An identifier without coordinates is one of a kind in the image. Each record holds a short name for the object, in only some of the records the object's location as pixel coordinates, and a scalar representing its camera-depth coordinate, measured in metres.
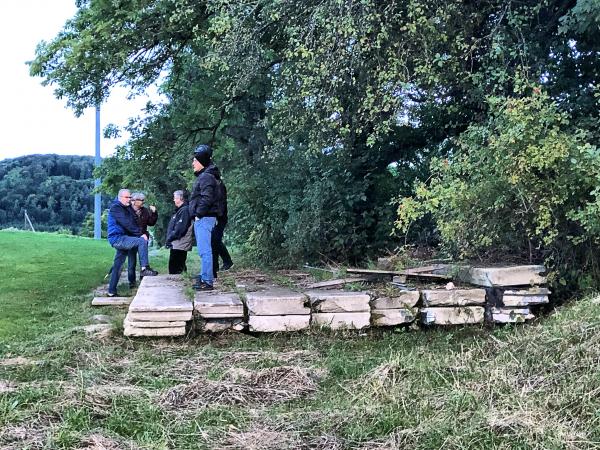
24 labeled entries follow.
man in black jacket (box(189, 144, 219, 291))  6.21
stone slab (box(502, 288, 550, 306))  5.66
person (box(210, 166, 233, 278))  7.61
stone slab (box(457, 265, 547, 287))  5.69
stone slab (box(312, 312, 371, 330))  5.46
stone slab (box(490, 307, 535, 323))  5.62
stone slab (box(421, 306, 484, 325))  5.66
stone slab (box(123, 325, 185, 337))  5.09
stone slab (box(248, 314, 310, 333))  5.35
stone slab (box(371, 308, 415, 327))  5.57
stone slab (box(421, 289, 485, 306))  5.68
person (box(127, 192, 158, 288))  9.41
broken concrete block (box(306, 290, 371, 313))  5.48
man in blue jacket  8.41
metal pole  24.17
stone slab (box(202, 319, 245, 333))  5.32
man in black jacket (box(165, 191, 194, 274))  8.62
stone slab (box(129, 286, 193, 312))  5.14
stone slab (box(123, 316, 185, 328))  5.10
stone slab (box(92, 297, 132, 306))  7.87
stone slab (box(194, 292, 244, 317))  5.31
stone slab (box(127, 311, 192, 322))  5.11
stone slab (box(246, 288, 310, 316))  5.36
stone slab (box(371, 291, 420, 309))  5.61
